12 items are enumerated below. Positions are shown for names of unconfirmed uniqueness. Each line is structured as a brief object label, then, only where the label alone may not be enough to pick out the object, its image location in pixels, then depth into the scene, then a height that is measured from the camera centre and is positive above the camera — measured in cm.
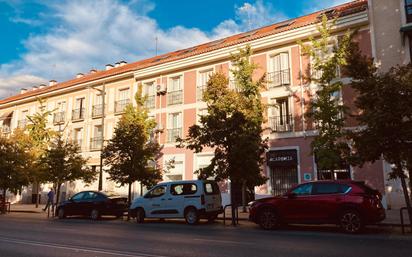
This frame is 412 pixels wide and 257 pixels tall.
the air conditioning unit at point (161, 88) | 2838 +796
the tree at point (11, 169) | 2468 +162
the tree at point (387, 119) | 1166 +234
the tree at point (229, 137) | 1631 +259
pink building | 2112 +724
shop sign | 2194 +212
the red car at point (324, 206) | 1149 -42
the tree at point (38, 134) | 2802 +482
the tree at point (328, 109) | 1742 +403
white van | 1564 -36
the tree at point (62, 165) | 2280 +175
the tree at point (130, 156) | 2044 +209
